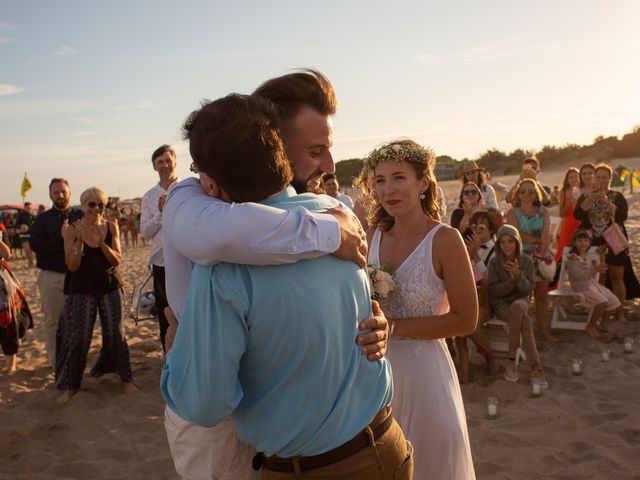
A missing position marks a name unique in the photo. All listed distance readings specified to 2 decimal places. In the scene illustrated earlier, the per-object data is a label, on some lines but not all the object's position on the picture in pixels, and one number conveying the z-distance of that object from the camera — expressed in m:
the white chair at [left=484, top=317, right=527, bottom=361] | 6.52
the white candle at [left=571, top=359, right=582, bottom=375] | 5.98
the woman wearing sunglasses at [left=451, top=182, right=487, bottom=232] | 7.40
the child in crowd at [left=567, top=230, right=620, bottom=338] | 7.52
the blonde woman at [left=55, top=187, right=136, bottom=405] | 5.80
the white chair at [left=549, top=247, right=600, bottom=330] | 7.64
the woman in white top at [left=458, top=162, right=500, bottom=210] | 8.17
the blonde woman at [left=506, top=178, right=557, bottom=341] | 7.48
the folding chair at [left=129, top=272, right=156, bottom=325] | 6.60
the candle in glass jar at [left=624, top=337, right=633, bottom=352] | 6.58
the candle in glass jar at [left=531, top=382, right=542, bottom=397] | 5.51
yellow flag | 36.09
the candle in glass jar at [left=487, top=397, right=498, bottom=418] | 5.08
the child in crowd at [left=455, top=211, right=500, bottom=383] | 6.16
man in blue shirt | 1.40
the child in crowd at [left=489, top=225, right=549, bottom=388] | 6.18
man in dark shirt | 6.18
